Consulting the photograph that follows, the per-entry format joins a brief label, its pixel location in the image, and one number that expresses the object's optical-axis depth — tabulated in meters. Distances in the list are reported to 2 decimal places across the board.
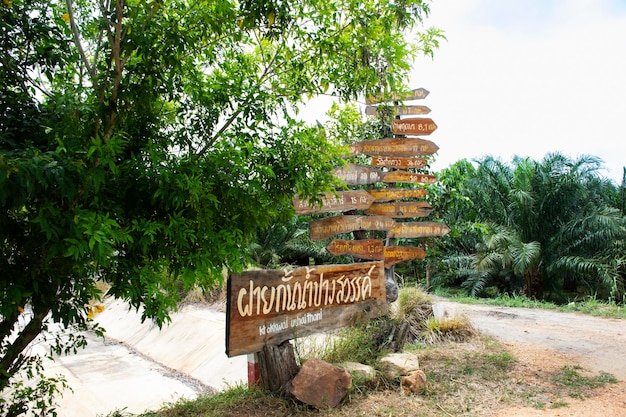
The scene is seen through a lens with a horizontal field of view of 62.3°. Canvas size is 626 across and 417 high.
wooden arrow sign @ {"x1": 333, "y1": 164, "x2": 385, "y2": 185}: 6.09
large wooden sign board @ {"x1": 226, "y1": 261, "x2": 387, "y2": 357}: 4.24
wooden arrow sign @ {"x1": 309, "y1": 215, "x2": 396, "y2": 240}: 5.85
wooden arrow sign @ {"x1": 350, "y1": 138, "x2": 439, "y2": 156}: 6.65
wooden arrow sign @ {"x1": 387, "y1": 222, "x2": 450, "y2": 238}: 6.70
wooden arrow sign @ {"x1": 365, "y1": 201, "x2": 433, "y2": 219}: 6.62
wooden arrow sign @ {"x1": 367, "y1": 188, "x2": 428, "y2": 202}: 6.55
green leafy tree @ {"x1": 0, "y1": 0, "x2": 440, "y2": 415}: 2.62
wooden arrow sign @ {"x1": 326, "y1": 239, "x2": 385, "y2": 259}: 6.02
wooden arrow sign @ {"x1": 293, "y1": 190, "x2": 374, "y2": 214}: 5.83
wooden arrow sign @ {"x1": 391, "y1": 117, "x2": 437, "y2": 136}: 6.79
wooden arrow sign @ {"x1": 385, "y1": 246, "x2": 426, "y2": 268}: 6.59
